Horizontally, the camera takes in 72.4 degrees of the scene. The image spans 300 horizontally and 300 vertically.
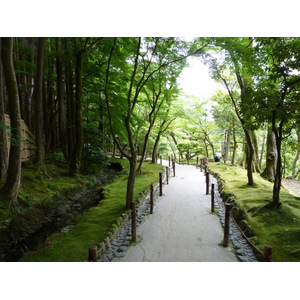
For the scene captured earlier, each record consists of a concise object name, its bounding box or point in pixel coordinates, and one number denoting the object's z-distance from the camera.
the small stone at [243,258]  3.57
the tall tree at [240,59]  5.12
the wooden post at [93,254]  2.74
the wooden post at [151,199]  5.97
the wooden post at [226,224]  4.06
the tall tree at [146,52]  5.65
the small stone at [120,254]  3.73
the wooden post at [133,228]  4.25
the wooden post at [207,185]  8.08
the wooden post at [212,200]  6.10
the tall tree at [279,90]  4.11
